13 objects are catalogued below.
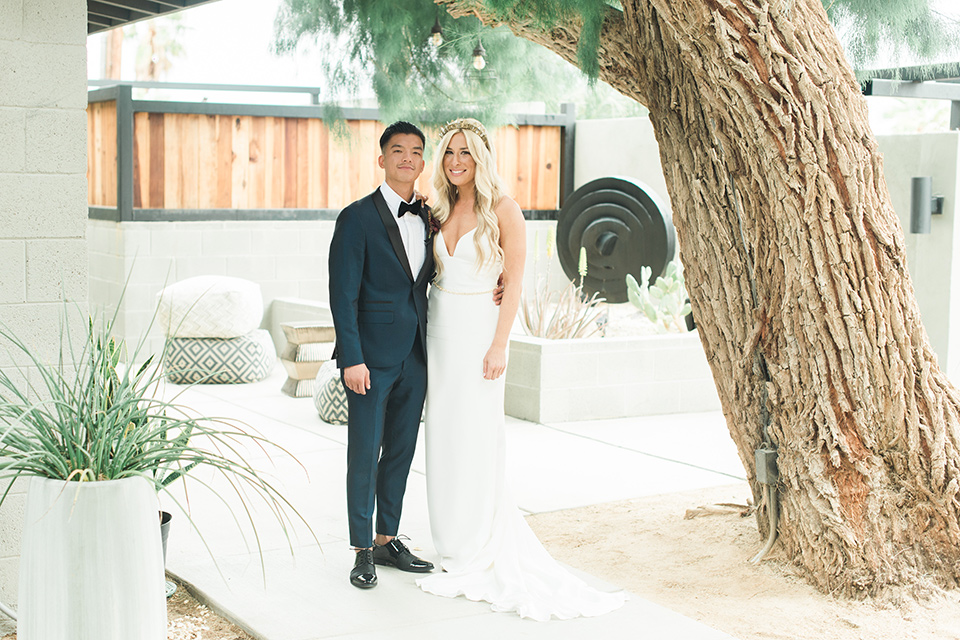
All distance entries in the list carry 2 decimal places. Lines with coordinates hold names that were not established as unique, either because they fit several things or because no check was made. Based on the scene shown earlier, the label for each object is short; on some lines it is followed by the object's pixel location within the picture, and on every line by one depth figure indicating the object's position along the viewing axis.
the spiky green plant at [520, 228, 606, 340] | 7.82
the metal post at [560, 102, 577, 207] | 11.70
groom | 3.87
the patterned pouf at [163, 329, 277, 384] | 8.46
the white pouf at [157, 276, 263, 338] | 8.37
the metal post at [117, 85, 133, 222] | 9.36
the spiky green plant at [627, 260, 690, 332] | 8.41
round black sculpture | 9.48
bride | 3.96
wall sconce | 8.16
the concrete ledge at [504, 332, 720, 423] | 7.26
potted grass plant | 2.65
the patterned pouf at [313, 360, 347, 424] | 7.04
